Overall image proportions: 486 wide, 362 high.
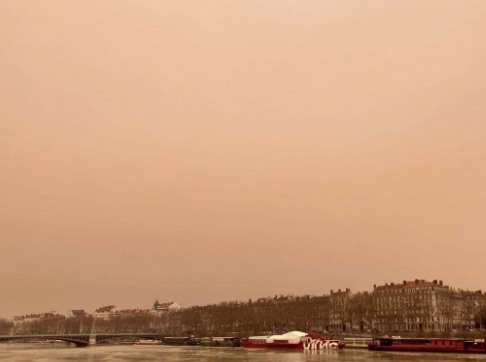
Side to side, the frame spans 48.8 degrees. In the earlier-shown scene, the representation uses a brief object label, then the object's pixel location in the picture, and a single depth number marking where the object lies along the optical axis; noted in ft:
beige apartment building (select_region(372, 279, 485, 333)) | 415.23
